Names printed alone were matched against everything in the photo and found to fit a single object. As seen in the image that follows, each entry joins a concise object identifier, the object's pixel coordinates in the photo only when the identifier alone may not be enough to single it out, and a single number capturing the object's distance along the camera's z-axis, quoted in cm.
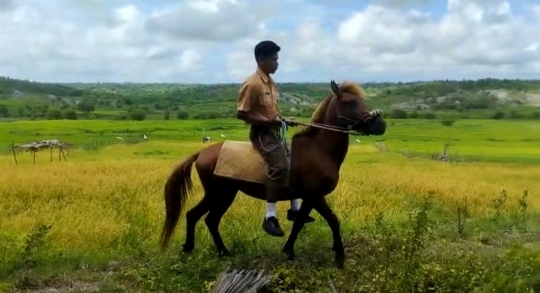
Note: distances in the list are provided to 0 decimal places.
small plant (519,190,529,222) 1051
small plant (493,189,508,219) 1091
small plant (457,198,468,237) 894
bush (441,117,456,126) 6138
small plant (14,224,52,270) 670
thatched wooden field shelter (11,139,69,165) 2723
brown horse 674
